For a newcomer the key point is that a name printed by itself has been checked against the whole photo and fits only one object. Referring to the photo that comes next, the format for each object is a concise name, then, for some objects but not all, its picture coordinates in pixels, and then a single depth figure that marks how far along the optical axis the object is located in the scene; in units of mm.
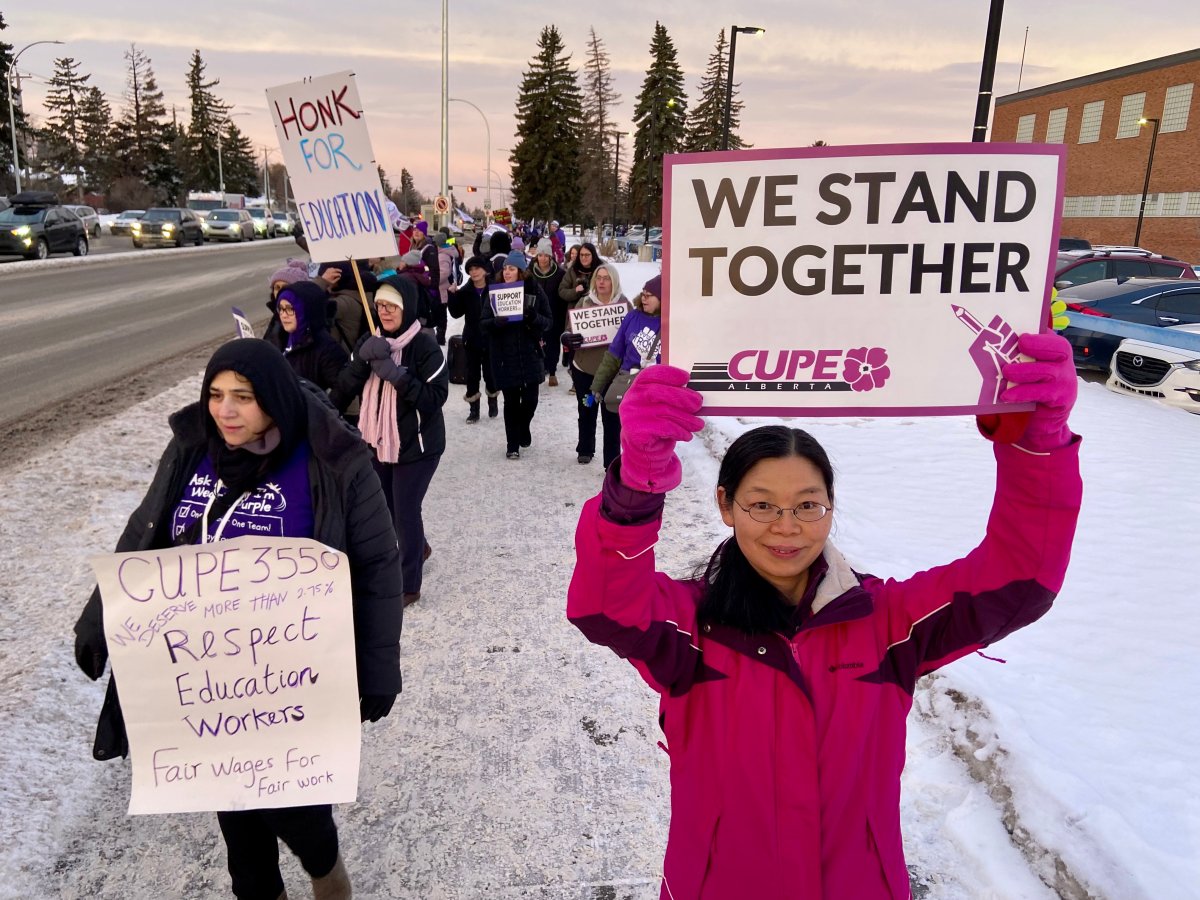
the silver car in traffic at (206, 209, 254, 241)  41469
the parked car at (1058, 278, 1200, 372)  11883
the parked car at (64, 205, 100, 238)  35656
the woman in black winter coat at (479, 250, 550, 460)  7496
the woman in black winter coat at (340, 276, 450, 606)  4492
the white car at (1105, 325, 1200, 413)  10203
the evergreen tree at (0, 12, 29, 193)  50906
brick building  42750
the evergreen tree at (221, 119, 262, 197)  89312
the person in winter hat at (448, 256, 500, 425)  8534
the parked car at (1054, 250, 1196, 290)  16062
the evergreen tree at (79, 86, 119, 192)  75312
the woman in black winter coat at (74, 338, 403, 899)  2316
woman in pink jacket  1605
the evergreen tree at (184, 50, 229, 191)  84812
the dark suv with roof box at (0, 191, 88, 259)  24344
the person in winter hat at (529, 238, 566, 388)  10414
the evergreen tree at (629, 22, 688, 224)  55781
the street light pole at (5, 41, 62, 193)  39312
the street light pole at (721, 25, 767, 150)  20750
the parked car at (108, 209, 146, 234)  41381
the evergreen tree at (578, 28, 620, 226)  75500
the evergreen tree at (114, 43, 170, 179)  74188
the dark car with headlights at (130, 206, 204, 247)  34469
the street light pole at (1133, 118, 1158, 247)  39844
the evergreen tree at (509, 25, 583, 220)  59781
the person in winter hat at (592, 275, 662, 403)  6414
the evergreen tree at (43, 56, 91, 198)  78688
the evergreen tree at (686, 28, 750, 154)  65250
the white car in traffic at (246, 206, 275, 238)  47406
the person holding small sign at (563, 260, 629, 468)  7621
